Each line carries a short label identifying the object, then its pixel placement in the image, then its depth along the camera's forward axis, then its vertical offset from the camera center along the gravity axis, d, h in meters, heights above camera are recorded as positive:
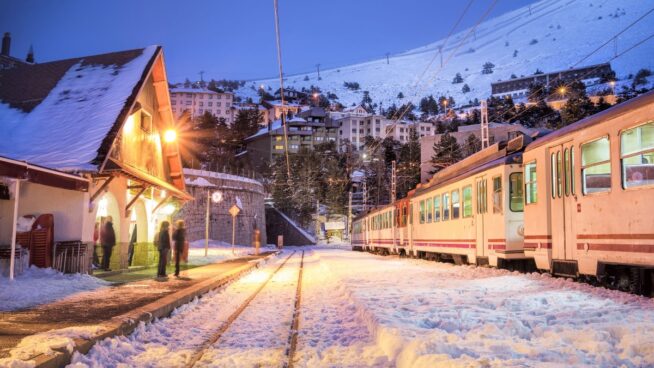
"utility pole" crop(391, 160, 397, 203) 45.67 +4.22
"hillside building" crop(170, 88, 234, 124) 162.62 +38.25
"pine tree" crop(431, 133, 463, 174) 68.41 +10.32
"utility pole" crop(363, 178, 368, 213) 57.73 +3.08
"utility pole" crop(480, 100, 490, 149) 25.23 +4.98
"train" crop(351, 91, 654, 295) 8.38 +0.56
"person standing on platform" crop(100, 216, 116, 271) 17.12 -0.42
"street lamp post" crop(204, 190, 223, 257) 27.07 +1.59
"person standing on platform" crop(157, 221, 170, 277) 15.89 -0.53
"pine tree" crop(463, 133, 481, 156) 70.28 +10.96
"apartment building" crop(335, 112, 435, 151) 155.00 +29.04
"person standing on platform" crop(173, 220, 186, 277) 16.31 -0.37
